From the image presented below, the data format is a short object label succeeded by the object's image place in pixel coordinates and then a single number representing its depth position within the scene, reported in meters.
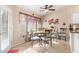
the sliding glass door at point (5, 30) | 1.00
